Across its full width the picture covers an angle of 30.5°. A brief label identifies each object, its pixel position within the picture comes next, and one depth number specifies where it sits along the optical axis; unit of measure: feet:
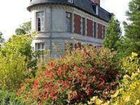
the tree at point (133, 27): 65.19
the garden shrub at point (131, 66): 15.59
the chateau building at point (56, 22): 81.50
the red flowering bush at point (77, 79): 21.60
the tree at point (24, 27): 117.68
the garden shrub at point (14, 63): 32.25
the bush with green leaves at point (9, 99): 21.06
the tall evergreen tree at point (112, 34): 77.65
